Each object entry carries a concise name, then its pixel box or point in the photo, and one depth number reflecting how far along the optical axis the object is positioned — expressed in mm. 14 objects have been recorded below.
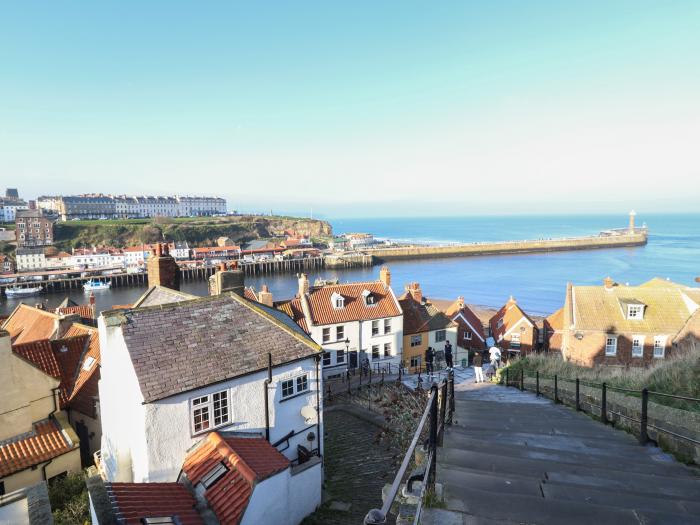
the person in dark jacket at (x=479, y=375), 20150
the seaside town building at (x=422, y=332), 36594
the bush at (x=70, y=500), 11734
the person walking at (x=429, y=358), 27316
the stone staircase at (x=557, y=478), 4695
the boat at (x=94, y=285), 95812
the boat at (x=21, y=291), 90875
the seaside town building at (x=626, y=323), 30578
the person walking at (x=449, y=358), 26714
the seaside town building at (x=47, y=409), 14211
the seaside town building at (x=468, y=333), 41659
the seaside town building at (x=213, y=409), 10922
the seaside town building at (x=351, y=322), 32188
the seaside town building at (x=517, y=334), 39844
